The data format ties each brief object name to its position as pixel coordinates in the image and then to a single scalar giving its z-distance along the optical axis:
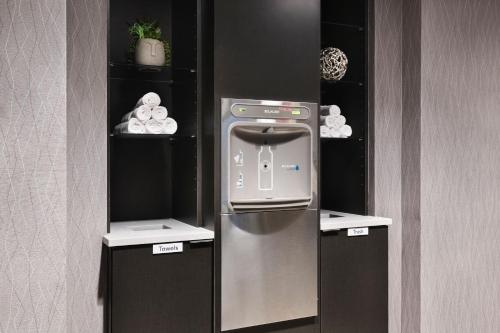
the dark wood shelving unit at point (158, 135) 2.46
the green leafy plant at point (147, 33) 2.41
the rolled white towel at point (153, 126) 2.31
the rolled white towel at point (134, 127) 2.28
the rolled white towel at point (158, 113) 2.32
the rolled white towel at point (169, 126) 2.34
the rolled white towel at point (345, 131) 2.82
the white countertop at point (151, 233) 2.09
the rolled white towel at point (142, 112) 2.28
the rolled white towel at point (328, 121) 2.79
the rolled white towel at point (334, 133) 2.80
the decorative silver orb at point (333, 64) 2.78
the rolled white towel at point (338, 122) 2.81
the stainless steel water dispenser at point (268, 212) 2.29
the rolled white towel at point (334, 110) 2.81
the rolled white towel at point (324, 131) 2.78
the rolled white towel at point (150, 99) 2.29
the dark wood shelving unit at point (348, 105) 2.87
